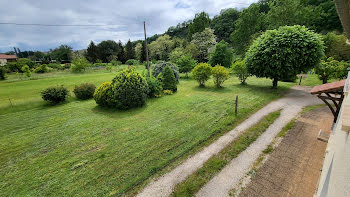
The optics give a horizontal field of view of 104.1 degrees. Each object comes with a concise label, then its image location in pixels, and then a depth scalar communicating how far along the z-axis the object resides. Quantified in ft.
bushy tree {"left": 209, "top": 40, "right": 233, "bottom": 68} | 70.03
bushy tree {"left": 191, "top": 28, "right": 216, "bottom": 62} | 97.76
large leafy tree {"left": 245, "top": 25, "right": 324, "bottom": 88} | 30.30
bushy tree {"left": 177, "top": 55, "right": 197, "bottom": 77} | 60.23
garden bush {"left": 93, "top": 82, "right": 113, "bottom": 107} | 27.48
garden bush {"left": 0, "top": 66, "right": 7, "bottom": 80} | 61.68
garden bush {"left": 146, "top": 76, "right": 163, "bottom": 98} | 34.78
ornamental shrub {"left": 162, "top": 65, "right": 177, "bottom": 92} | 39.14
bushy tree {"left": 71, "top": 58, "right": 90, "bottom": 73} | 87.66
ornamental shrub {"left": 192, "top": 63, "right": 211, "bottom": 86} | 42.24
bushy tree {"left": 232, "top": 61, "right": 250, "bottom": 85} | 43.10
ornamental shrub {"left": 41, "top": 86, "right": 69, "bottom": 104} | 30.68
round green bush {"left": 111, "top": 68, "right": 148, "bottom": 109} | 26.61
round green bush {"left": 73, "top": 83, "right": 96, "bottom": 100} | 35.24
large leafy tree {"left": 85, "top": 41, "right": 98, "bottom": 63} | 160.23
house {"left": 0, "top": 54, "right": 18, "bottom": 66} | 133.90
